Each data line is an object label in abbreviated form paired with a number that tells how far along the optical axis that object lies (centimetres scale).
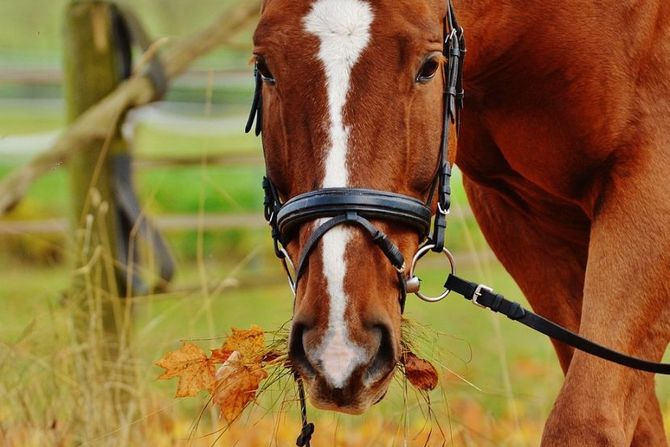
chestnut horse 454
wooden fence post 965
